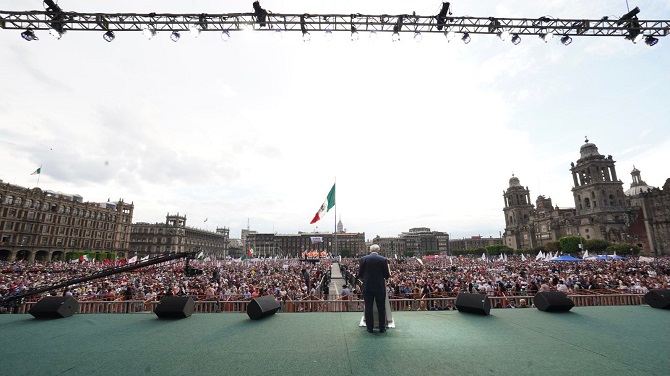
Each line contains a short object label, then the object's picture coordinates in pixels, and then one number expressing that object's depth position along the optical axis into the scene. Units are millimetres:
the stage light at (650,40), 11250
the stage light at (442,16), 10617
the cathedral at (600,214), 60278
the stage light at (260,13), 10602
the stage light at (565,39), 11593
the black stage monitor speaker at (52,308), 7047
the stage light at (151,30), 10922
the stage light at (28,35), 10670
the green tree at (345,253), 150812
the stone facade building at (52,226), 58594
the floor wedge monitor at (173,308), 7031
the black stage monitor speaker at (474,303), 7055
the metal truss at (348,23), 10609
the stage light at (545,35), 11391
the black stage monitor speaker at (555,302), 7395
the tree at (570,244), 63688
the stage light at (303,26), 10932
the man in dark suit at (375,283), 5441
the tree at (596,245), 60100
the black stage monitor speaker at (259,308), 6914
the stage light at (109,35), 11055
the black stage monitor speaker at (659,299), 7598
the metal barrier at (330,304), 9320
